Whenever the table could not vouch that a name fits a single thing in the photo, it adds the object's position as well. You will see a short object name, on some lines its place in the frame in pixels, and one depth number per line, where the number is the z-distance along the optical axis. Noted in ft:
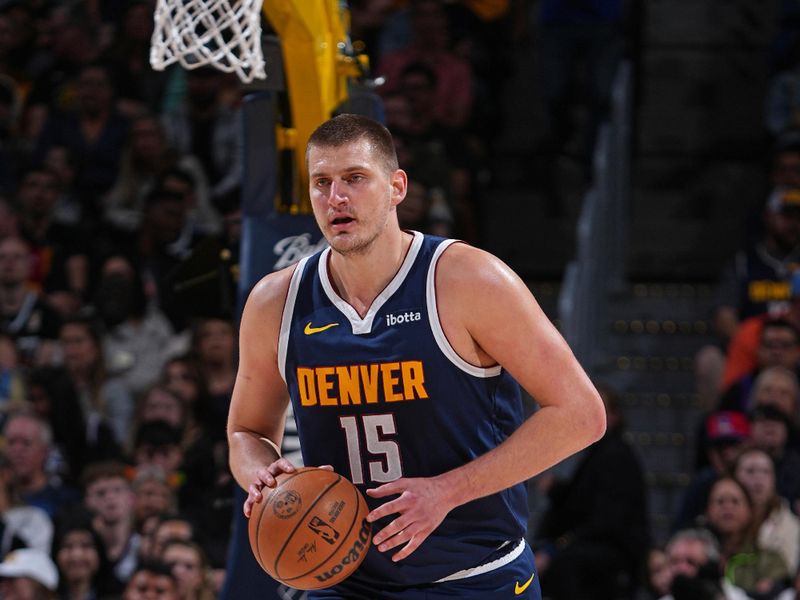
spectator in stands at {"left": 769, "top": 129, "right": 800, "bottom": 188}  71.41
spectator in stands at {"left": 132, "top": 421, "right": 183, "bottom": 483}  60.08
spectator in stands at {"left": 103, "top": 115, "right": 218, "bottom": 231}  74.18
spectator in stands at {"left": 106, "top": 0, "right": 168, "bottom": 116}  79.36
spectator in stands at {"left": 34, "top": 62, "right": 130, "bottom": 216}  76.07
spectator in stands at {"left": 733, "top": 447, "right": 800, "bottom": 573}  55.31
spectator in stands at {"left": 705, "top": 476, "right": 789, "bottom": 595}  54.39
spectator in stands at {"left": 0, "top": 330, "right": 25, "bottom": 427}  62.64
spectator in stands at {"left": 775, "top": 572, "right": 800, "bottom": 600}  51.34
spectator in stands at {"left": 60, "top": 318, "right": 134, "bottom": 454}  65.72
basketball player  28.55
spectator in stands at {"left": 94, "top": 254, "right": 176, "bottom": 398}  67.15
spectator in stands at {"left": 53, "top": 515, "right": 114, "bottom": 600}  54.24
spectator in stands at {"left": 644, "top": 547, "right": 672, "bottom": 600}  54.08
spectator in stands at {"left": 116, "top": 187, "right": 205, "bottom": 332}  71.11
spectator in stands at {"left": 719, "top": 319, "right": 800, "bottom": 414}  62.54
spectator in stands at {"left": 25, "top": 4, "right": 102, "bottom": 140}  81.20
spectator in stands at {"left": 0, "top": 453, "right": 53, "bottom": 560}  55.06
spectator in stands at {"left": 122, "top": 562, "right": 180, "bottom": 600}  49.32
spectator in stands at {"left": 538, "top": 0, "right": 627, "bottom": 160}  78.28
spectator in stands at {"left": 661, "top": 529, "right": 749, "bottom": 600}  52.16
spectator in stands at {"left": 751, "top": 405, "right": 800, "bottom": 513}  57.93
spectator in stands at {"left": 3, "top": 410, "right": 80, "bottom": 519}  59.00
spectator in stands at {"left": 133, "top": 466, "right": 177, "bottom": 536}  57.57
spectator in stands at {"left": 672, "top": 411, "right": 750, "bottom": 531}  57.88
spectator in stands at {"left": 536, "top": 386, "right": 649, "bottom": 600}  56.54
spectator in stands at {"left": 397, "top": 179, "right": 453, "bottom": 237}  61.41
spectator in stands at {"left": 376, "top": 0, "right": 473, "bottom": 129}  77.36
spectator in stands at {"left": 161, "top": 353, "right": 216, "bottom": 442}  62.03
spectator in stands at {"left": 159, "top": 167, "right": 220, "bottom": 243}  72.23
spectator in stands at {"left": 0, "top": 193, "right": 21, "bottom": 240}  71.72
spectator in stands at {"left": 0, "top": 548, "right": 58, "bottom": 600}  50.44
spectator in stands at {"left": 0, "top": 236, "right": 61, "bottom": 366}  67.31
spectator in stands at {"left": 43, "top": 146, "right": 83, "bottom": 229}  75.10
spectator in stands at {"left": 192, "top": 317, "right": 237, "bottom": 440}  63.41
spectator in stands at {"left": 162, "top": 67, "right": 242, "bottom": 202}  75.66
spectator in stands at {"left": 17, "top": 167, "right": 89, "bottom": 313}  71.51
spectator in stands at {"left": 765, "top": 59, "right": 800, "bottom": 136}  78.48
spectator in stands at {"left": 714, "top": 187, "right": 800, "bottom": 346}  69.10
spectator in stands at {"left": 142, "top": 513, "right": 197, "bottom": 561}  52.24
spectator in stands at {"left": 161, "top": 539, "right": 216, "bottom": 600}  50.49
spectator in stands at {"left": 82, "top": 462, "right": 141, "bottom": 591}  56.75
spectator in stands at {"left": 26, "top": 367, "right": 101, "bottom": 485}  63.51
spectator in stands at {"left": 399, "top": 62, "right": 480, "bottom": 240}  71.72
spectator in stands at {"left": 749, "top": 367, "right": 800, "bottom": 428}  59.88
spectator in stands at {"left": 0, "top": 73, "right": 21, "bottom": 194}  77.66
